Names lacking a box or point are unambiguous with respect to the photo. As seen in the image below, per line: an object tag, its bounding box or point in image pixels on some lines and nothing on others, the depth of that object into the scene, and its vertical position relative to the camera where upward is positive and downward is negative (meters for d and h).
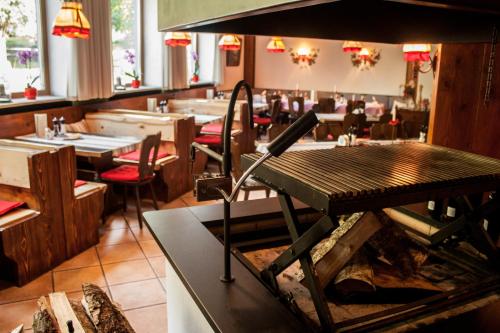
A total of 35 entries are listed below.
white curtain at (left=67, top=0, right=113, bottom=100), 5.45 +0.23
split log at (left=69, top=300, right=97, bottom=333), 1.84 -1.02
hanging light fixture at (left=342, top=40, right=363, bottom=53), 9.23 +0.75
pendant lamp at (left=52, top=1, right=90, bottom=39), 4.37 +0.53
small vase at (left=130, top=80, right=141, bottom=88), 7.13 -0.08
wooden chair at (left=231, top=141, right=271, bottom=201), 4.42 -1.01
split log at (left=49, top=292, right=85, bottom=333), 1.82 -0.98
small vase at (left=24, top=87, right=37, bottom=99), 5.09 -0.18
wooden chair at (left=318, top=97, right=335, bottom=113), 9.65 -0.46
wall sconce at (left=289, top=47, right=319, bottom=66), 11.51 +0.69
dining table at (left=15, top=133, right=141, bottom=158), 4.38 -0.68
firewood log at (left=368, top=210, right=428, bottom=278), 1.65 -0.60
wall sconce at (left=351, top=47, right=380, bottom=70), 10.68 +0.60
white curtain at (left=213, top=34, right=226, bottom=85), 9.73 +0.35
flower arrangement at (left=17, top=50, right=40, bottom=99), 5.10 +0.14
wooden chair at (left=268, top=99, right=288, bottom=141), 8.88 -0.64
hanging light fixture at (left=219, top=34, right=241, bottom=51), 7.93 +0.68
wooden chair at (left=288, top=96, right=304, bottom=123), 9.36 -0.49
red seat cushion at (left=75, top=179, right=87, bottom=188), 4.31 -1.02
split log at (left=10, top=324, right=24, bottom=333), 1.70 -0.96
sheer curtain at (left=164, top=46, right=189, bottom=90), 7.64 +0.20
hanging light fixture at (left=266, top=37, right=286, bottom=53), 9.97 +0.82
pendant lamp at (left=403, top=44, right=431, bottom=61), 5.84 +0.45
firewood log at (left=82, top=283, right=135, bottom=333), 1.81 -0.97
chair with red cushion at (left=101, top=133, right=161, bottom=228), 4.39 -1.00
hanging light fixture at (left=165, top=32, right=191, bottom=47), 6.09 +0.55
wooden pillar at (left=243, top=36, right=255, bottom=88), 11.73 +0.61
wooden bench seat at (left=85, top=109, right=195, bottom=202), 5.51 -0.64
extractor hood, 0.75 +0.14
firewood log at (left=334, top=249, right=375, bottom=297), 1.49 -0.65
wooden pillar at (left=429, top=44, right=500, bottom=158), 2.68 -0.11
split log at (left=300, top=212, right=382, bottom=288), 1.46 -0.54
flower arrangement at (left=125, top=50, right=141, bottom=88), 7.03 +0.09
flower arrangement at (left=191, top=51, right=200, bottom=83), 9.27 +0.19
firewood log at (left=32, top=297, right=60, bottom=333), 1.74 -0.97
